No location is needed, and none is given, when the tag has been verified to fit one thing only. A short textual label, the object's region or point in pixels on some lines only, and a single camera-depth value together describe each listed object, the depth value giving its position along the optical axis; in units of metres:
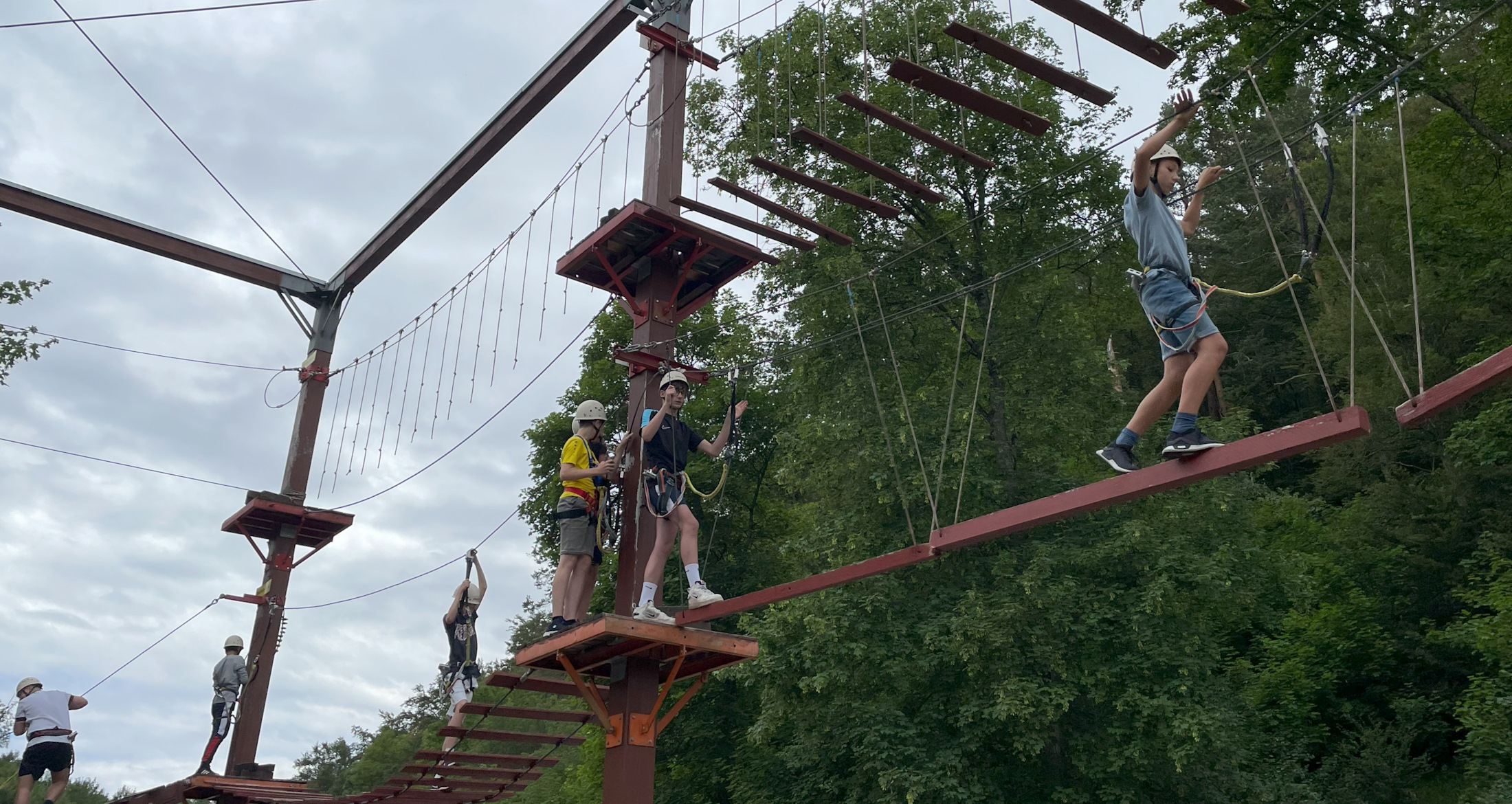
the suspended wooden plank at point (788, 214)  8.74
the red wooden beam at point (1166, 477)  5.21
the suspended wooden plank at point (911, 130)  7.70
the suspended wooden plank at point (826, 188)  8.40
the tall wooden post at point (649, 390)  8.12
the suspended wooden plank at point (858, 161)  8.34
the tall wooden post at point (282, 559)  13.74
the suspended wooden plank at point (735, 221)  8.87
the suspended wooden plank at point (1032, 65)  6.91
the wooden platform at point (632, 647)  7.62
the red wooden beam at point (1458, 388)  4.76
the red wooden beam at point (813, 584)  7.14
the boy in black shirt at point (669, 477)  8.09
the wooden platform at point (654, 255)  8.91
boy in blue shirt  5.74
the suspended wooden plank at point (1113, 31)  6.49
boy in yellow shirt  8.35
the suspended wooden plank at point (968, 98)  7.40
